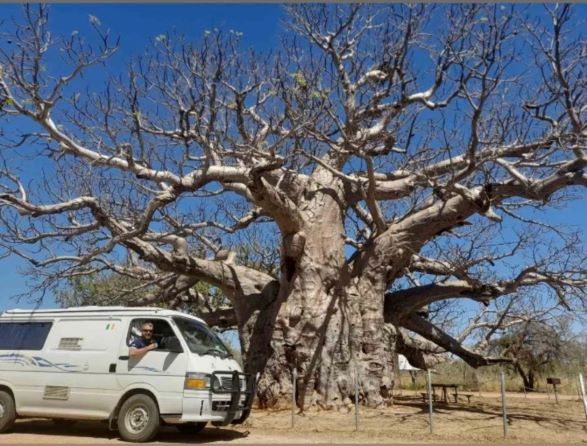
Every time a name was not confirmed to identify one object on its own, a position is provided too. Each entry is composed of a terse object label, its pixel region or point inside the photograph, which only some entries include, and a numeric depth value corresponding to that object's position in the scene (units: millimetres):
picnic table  15330
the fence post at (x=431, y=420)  9453
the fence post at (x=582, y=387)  9486
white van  8555
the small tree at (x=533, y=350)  22500
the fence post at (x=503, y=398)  8789
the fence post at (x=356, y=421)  9852
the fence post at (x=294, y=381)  10314
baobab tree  10867
